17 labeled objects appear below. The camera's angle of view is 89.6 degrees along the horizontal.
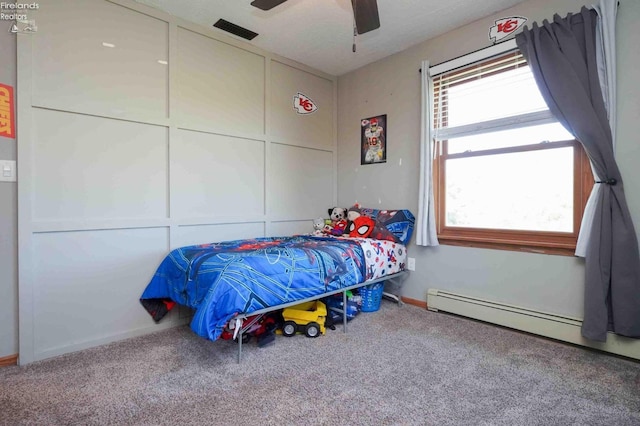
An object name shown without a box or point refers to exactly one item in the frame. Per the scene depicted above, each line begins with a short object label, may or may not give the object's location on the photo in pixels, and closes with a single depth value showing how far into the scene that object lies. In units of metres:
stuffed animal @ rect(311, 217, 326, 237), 3.54
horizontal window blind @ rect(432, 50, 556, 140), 2.60
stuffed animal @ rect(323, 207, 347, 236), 3.48
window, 2.47
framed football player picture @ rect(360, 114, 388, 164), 3.64
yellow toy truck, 2.54
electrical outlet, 3.37
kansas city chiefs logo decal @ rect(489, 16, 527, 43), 2.62
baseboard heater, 2.17
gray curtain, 2.09
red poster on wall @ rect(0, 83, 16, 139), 2.06
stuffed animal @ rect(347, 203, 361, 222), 3.53
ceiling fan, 1.94
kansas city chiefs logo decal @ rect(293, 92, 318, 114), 3.70
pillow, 3.31
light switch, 2.07
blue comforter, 1.95
